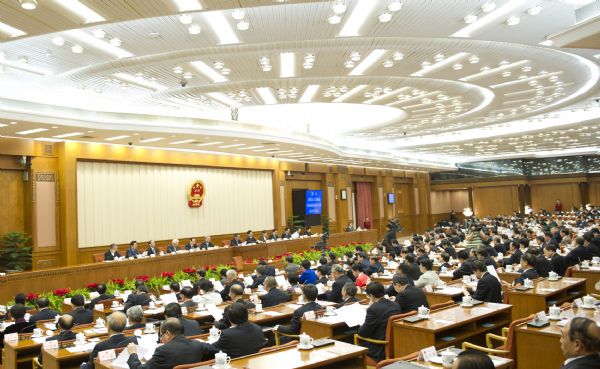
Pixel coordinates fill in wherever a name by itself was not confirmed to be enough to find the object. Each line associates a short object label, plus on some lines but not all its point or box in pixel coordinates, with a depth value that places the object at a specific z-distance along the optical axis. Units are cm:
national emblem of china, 1814
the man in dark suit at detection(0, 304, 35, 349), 664
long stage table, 1025
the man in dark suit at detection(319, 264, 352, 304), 748
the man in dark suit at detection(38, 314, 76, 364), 558
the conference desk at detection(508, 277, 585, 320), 654
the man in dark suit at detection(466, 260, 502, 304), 651
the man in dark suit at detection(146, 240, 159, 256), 1416
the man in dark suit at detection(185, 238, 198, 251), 1562
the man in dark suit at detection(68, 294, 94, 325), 694
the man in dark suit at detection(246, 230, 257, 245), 1728
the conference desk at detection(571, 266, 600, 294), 852
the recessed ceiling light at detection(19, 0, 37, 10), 493
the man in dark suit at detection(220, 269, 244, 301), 802
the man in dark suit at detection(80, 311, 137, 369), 473
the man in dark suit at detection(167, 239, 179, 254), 1471
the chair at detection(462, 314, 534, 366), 473
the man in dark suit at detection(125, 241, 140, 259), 1349
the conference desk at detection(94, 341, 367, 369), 398
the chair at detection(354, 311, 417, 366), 526
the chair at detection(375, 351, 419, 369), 366
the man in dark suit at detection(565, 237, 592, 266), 935
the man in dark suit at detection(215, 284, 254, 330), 634
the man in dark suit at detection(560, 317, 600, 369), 298
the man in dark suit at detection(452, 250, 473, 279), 878
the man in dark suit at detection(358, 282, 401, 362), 543
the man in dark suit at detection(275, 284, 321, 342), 583
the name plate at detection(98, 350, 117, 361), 446
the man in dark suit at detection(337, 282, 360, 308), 634
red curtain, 2823
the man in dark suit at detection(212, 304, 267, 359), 456
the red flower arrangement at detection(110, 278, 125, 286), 1135
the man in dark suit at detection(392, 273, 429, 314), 603
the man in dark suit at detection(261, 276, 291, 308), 721
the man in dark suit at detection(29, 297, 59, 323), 715
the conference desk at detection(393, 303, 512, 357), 501
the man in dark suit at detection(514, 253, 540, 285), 768
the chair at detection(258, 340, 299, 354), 439
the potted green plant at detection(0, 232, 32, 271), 1232
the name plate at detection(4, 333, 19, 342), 612
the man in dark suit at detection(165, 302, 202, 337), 526
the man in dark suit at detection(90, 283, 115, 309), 838
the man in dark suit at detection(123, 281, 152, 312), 769
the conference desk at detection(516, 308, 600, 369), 455
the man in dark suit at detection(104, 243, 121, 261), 1324
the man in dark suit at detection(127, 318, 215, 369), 409
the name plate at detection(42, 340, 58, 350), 542
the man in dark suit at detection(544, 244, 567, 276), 895
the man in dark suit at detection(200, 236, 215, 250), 1565
